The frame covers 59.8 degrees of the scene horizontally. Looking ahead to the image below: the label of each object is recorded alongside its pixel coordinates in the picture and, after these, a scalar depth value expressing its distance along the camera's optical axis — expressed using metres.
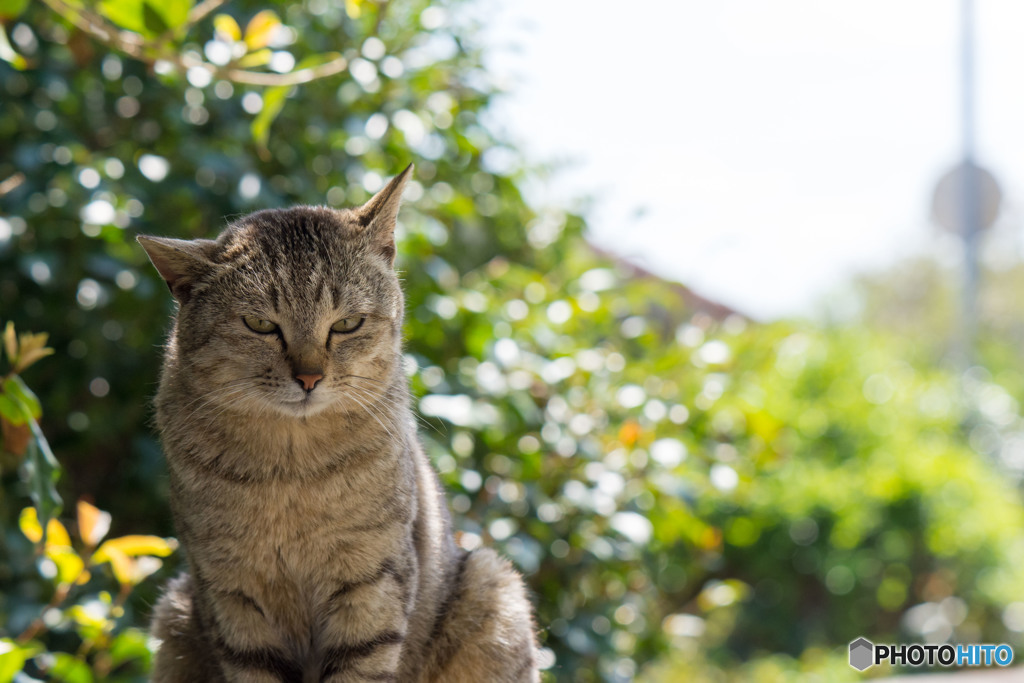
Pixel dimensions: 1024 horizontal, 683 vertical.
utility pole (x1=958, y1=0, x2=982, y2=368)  9.29
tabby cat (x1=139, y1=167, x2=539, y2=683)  1.67
